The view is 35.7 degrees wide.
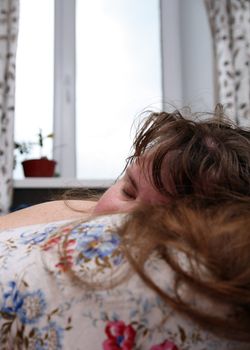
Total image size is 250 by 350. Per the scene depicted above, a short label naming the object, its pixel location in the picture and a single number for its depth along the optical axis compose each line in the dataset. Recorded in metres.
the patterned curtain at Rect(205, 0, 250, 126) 2.26
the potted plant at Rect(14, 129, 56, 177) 2.33
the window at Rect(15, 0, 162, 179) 2.54
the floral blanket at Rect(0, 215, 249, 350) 0.36
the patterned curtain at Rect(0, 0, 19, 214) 2.09
